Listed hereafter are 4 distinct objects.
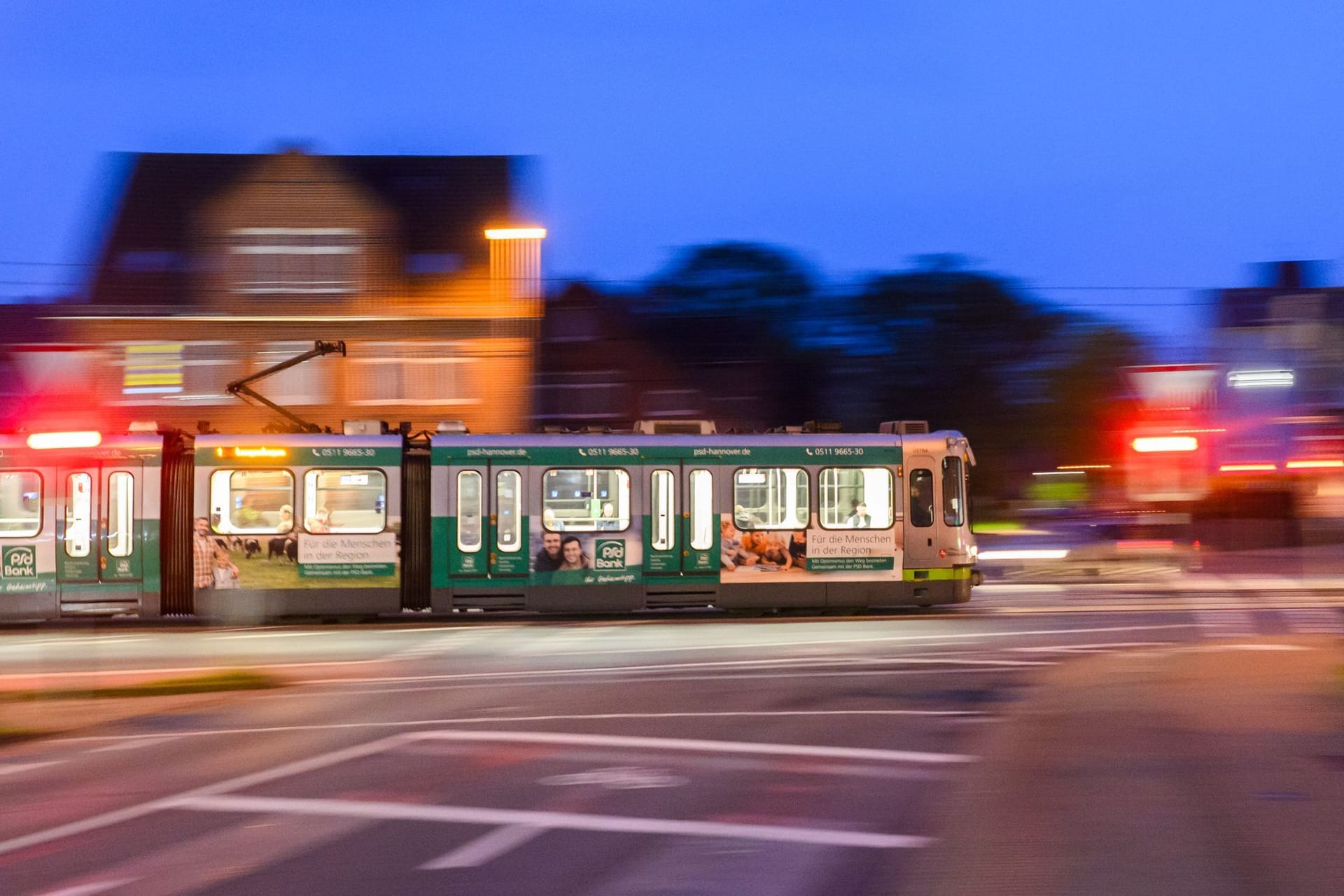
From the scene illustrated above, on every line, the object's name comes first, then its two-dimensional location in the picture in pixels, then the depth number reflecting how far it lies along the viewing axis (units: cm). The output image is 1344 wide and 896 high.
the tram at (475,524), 2081
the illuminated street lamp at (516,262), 4188
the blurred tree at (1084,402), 6103
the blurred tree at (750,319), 6009
